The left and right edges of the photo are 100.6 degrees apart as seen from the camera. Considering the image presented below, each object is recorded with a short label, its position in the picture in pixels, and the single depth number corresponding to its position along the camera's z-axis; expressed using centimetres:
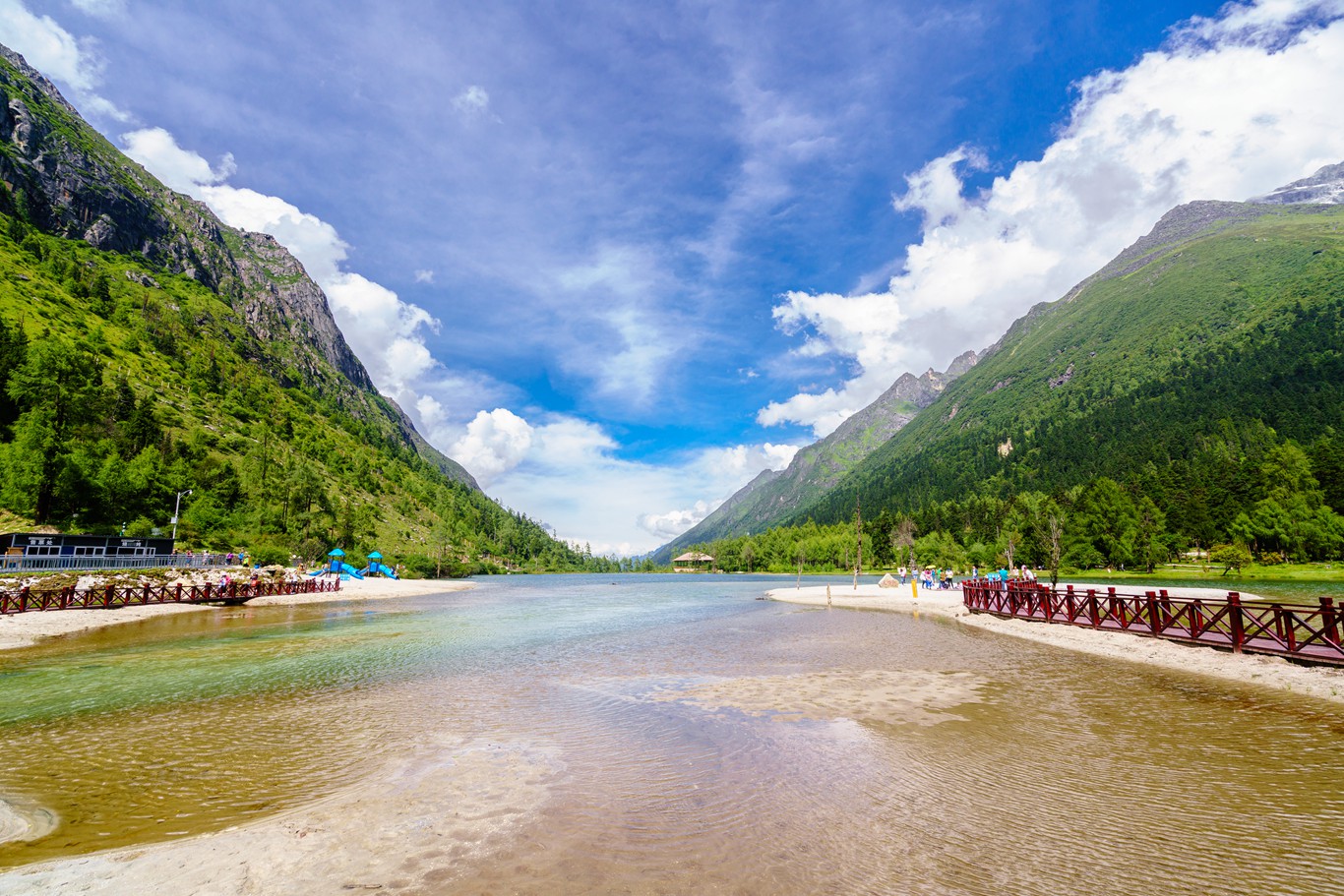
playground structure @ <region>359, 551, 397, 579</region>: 10806
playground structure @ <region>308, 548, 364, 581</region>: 9000
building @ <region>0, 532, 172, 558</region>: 5291
